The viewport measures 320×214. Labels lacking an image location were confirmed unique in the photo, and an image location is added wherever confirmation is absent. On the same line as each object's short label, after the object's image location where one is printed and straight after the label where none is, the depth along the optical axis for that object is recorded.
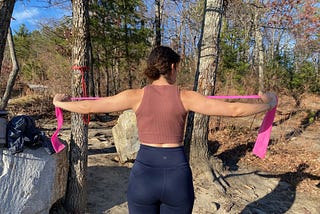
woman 1.95
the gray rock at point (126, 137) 5.80
